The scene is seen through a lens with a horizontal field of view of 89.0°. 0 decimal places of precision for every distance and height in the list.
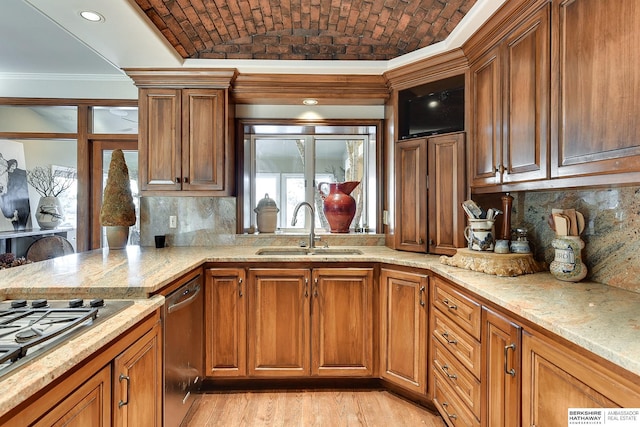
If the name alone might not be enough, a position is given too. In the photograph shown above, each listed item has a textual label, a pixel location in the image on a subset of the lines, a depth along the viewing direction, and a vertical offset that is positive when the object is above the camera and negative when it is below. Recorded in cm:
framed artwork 365 +28
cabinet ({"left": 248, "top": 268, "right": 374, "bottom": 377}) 235 -79
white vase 371 +1
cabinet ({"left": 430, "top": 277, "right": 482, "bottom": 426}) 159 -77
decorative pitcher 304 +6
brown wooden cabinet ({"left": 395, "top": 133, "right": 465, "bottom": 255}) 229 +15
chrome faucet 272 -10
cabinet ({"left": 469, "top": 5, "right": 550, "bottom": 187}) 154 +58
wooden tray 174 -28
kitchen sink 271 -33
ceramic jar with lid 312 -2
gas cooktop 86 -36
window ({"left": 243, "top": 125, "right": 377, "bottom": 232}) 321 +46
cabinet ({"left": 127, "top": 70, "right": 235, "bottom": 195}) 263 +64
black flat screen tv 236 +80
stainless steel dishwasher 168 -79
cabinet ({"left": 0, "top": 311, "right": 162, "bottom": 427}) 83 -57
